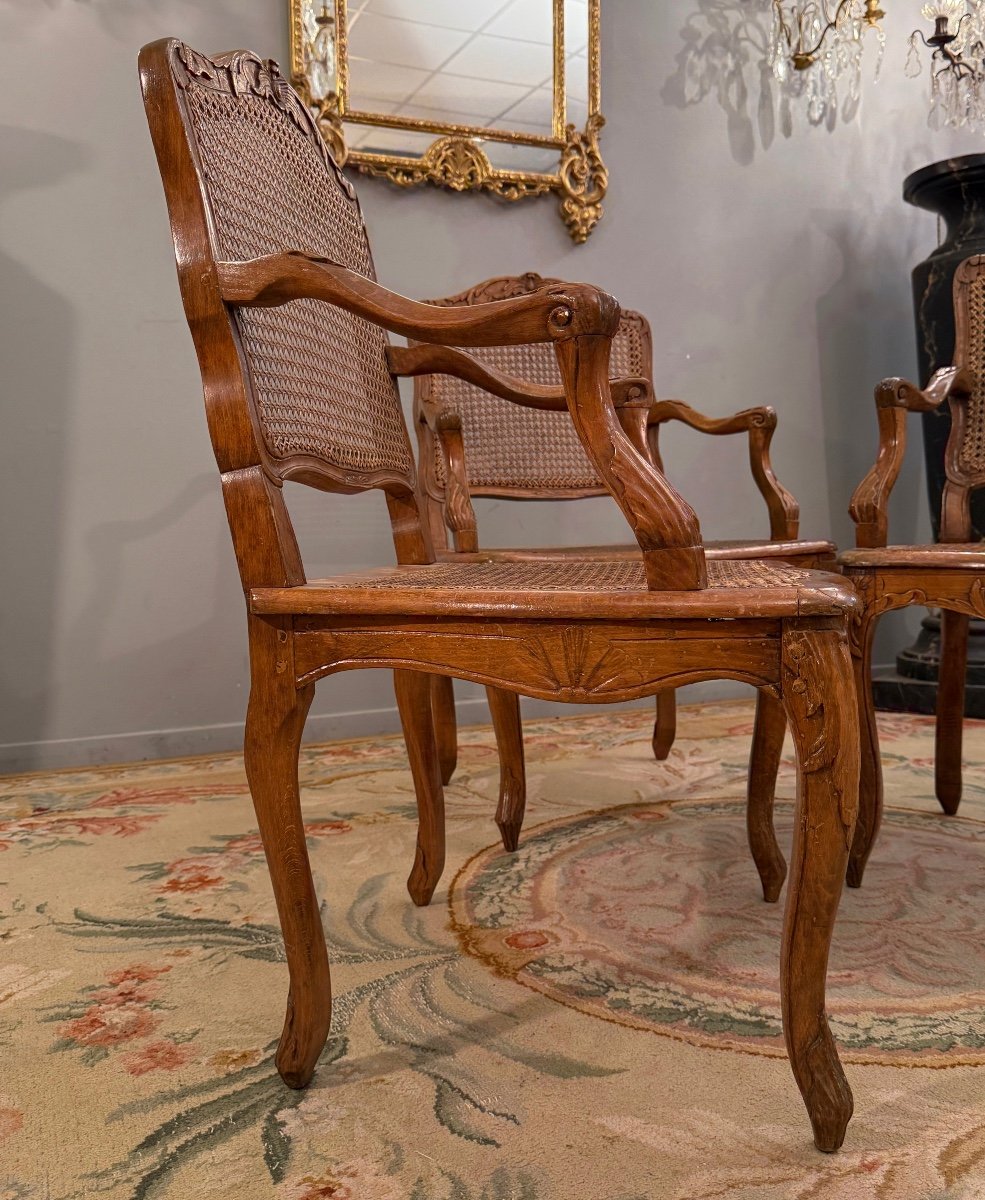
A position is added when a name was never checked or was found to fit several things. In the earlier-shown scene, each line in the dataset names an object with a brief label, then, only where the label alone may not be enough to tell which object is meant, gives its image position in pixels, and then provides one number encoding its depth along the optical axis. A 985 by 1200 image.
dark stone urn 2.73
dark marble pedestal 2.70
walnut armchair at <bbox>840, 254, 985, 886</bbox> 1.29
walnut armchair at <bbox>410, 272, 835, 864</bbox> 1.60
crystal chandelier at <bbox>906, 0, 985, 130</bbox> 2.78
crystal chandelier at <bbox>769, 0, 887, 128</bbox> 2.92
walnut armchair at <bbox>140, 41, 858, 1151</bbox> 0.80
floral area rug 0.84
